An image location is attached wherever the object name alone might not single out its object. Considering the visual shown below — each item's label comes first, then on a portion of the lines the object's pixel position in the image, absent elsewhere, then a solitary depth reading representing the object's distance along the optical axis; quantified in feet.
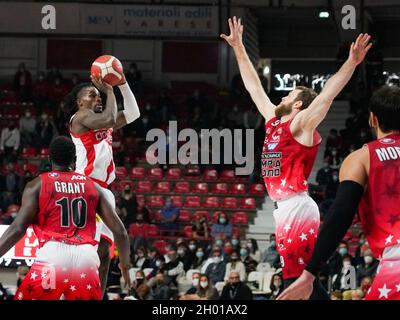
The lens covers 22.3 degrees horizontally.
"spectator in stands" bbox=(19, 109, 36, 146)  95.04
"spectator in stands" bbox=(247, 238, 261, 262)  72.59
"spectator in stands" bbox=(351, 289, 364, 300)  58.15
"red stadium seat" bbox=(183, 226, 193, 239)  78.59
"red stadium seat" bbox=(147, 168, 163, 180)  90.12
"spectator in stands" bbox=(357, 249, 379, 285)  64.28
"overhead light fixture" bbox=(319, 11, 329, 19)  102.39
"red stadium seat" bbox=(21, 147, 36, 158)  92.94
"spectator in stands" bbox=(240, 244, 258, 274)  70.33
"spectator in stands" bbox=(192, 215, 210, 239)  77.61
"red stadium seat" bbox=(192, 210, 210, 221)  81.61
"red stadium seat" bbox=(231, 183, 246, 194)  88.07
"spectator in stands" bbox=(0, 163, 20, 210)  83.71
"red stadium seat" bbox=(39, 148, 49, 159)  92.14
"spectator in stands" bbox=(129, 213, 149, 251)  74.64
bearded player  31.04
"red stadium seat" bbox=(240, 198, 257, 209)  86.48
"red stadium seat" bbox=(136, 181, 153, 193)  88.63
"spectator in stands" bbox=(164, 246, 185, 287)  70.33
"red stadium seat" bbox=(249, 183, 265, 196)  88.38
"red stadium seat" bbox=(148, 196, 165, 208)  86.22
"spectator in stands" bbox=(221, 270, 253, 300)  61.62
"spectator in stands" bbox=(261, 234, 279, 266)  71.09
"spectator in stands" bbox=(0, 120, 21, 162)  92.58
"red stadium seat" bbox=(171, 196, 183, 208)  85.87
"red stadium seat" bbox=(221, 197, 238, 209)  86.36
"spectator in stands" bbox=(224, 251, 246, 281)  69.15
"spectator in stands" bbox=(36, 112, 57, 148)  93.20
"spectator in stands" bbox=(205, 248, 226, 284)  69.55
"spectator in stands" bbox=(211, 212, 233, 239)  77.56
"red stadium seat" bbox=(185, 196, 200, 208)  86.38
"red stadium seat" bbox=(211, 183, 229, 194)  87.92
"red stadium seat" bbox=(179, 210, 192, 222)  83.71
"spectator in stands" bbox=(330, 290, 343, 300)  57.38
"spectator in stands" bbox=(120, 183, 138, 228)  80.23
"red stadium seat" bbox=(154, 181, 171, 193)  88.63
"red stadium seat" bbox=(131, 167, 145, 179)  90.47
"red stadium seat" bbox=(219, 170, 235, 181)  89.08
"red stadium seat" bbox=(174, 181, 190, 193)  88.22
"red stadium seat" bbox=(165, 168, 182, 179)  89.66
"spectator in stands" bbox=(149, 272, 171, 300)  66.28
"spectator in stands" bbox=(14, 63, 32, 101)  102.94
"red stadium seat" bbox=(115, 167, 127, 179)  90.12
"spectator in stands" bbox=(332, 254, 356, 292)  64.13
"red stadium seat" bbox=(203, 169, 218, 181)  89.10
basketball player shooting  34.33
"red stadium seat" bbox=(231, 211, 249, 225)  84.69
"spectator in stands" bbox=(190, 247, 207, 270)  73.36
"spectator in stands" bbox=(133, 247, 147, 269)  72.43
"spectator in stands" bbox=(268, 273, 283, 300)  63.73
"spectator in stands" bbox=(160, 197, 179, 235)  80.81
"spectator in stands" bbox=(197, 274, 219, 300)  63.82
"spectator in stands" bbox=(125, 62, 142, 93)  102.92
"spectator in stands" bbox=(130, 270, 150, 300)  64.08
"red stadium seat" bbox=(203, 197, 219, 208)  86.33
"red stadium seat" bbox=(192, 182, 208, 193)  88.07
